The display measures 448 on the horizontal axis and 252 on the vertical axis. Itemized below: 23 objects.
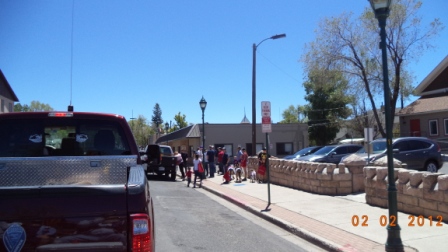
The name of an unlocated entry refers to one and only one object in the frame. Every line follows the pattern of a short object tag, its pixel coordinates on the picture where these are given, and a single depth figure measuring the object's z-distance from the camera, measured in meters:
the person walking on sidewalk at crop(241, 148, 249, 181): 21.01
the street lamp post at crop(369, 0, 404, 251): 6.64
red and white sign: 12.66
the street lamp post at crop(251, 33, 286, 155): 25.08
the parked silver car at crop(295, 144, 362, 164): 20.41
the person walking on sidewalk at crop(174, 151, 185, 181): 23.89
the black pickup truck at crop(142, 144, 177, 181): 23.66
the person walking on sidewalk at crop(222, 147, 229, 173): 24.50
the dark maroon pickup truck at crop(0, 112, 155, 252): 3.00
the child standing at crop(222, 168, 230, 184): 20.50
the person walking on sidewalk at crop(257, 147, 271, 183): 18.47
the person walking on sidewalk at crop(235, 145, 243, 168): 22.81
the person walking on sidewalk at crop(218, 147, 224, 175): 24.70
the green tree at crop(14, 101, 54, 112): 63.12
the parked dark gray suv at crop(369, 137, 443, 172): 16.69
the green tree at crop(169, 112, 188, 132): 90.12
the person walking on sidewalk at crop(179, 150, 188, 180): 26.75
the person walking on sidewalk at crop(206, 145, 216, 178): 23.59
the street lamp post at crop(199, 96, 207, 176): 24.66
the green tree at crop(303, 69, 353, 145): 55.03
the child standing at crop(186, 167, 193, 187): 20.53
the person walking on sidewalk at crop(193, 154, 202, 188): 19.80
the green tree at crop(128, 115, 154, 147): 91.12
